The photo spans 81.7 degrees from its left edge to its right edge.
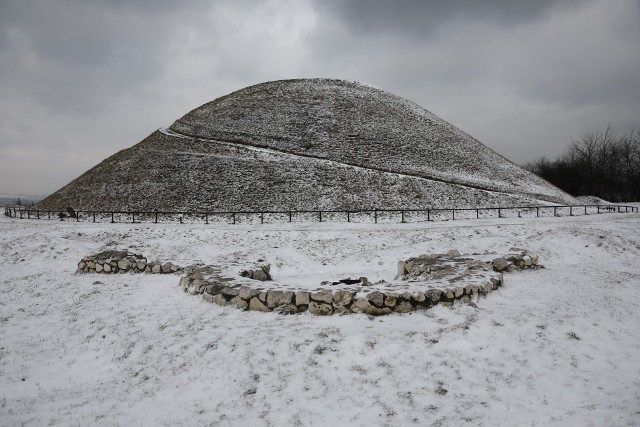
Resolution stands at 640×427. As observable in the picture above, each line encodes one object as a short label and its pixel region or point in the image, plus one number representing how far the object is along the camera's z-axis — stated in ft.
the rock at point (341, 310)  27.17
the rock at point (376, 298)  27.07
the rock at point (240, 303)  29.14
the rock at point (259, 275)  39.27
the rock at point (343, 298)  27.40
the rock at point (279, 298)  28.22
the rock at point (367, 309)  26.91
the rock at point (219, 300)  30.14
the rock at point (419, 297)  27.55
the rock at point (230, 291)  30.07
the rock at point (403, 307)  27.12
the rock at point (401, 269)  44.62
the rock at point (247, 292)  29.01
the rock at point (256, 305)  28.43
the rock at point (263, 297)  28.60
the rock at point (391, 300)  27.12
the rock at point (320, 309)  27.22
